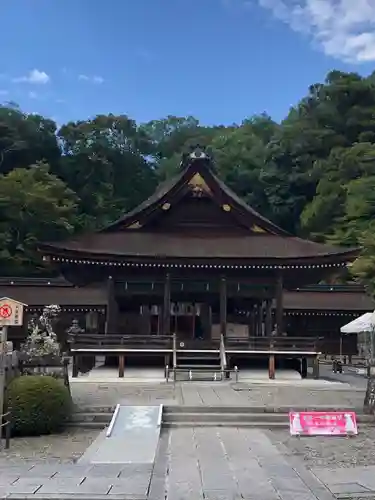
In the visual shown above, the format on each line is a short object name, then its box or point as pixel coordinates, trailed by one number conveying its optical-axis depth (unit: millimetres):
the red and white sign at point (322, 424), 11289
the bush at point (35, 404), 10953
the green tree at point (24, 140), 57375
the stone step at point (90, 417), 12340
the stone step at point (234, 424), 12159
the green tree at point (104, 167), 59969
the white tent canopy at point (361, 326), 18406
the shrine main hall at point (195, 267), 21078
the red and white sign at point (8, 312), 10396
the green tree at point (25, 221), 44406
